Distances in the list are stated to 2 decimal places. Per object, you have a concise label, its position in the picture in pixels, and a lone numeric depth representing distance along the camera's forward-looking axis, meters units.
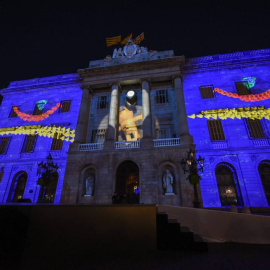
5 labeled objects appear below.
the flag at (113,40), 21.41
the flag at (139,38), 21.64
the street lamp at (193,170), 11.51
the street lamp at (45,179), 13.95
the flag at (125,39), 21.97
